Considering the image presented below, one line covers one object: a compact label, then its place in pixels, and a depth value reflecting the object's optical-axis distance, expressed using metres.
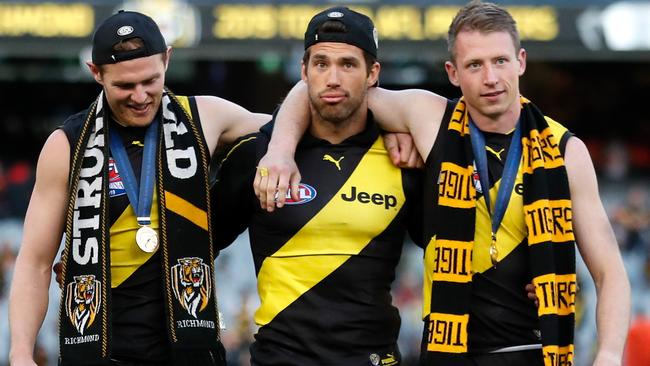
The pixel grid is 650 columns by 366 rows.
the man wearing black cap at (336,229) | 10.41
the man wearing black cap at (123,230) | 10.41
